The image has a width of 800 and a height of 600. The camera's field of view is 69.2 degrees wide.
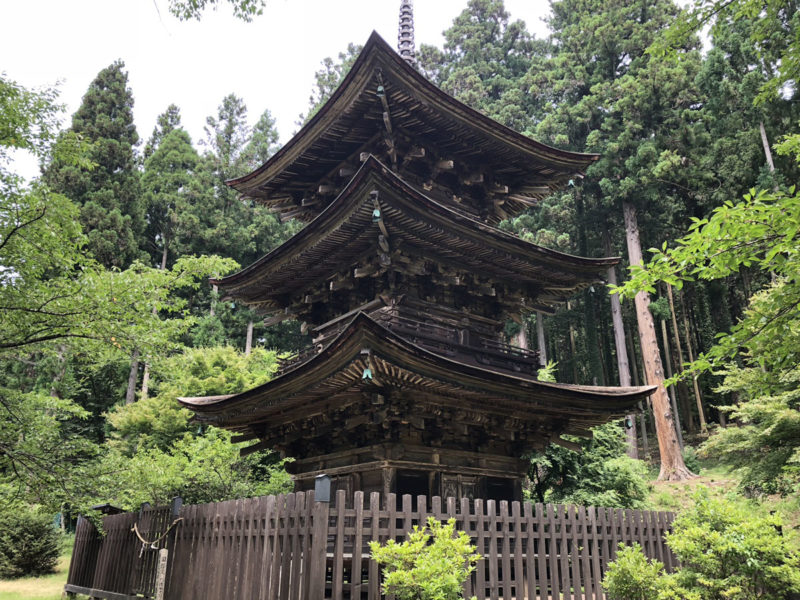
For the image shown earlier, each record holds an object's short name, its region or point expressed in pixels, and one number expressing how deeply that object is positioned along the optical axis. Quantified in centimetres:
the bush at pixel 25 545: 1809
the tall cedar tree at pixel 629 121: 2655
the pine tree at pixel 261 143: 4131
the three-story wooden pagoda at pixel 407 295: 894
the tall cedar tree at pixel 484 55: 3650
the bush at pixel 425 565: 509
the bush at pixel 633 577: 630
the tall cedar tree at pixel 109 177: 3002
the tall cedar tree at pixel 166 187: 3684
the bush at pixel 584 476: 1385
